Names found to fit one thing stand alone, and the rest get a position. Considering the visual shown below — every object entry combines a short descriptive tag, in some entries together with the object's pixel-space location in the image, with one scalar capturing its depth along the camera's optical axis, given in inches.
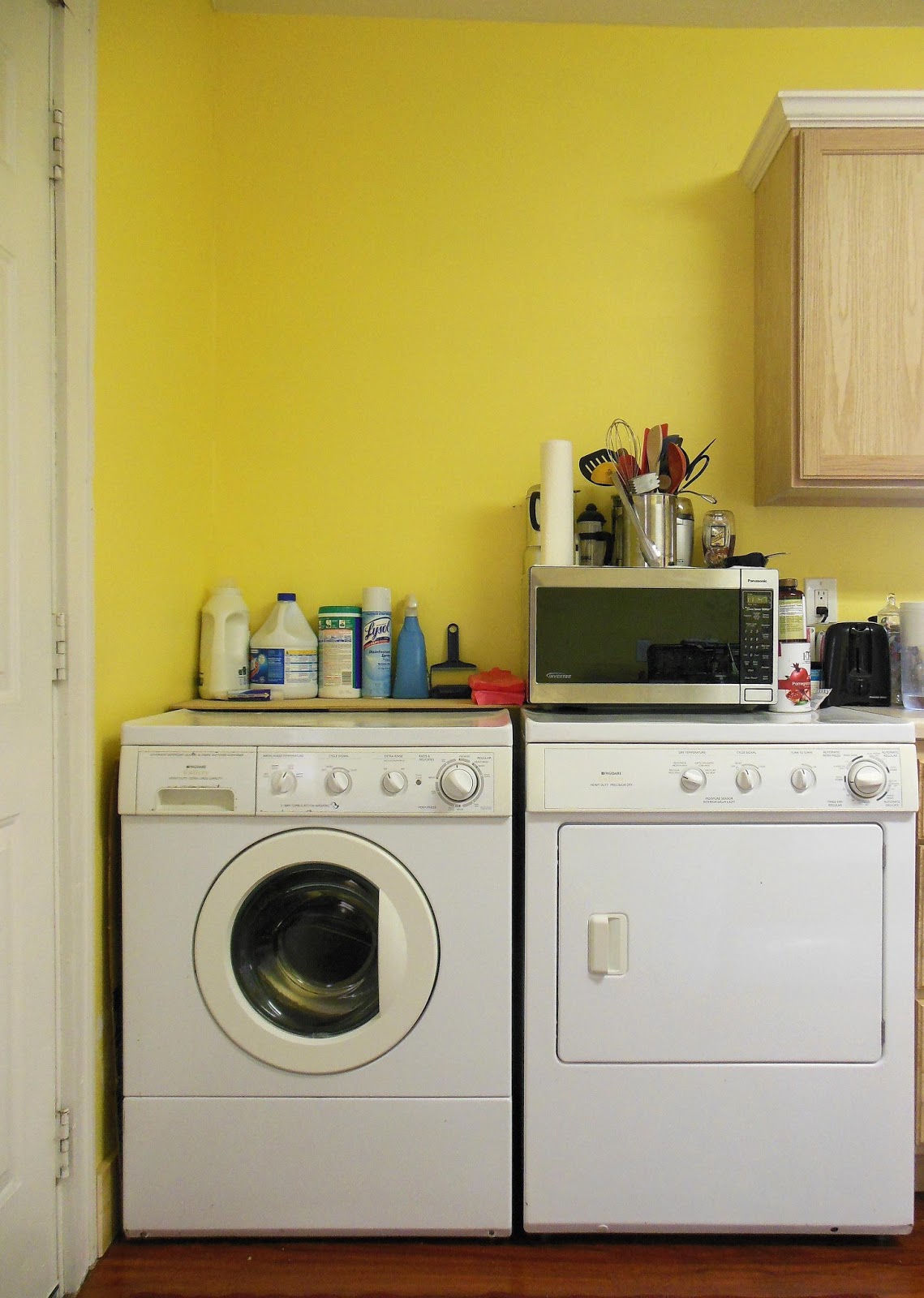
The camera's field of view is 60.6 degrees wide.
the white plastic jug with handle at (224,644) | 75.5
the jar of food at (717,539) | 78.3
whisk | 77.1
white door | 47.8
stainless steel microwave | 66.1
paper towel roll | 72.1
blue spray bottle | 78.5
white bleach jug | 77.6
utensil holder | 70.2
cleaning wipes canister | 78.3
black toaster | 75.2
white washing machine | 55.5
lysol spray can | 78.2
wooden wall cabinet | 70.1
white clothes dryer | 55.7
